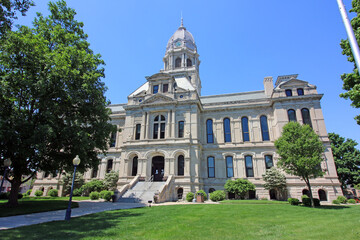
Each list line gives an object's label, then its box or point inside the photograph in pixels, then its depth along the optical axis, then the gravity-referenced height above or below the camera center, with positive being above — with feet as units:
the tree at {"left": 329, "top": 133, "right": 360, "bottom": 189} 105.09 +13.33
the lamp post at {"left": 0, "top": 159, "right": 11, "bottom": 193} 49.58 +5.13
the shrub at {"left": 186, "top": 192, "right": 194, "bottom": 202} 82.64 -3.87
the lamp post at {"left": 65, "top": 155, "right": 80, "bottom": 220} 40.04 -5.23
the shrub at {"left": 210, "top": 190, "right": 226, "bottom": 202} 82.89 -3.40
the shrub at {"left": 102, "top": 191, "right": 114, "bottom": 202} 81.80 -3.45
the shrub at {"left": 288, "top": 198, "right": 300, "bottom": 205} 69.72 -4.18
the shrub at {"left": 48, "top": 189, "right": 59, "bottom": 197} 108.17 -3.85
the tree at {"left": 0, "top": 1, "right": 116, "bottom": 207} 51.70 +23.11
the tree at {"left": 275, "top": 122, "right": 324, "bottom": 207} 67.82 +11.98
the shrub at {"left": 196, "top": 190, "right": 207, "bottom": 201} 80.53 -2.26
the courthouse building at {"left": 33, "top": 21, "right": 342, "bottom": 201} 94.99 +24.32
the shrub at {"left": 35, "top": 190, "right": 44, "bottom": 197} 111.04 -4.04
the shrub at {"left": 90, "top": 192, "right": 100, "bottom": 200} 87.15 -4.11
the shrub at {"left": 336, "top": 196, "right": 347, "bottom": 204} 79.82 -3.85
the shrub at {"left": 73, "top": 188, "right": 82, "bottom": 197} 104.12 -3.10
